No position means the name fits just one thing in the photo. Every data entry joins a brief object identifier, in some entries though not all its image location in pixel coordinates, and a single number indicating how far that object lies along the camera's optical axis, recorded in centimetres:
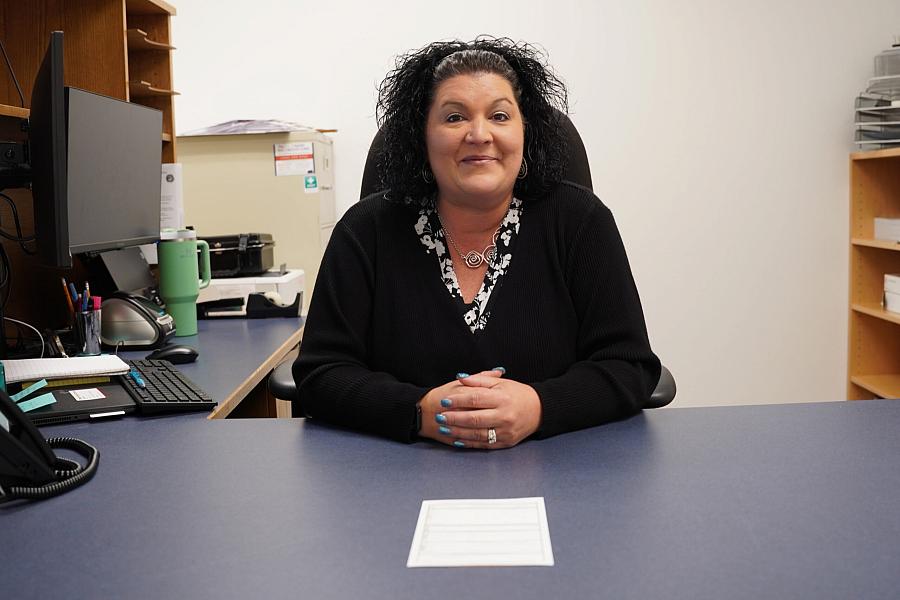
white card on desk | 86
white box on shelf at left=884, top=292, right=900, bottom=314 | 330
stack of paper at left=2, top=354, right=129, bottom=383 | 154
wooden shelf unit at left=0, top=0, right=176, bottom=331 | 215
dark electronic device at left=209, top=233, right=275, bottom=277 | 275
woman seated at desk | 145
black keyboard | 145
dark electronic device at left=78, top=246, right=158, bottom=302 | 221
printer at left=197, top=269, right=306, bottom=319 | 257
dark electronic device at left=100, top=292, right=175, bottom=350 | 207
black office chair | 154
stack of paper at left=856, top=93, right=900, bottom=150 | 323
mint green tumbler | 226
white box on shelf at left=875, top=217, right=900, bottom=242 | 327
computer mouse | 190
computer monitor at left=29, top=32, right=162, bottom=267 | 166
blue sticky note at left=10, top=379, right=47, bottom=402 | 147
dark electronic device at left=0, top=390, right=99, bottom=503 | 104
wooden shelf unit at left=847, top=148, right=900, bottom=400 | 345
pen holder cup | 191
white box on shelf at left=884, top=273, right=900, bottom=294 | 329
